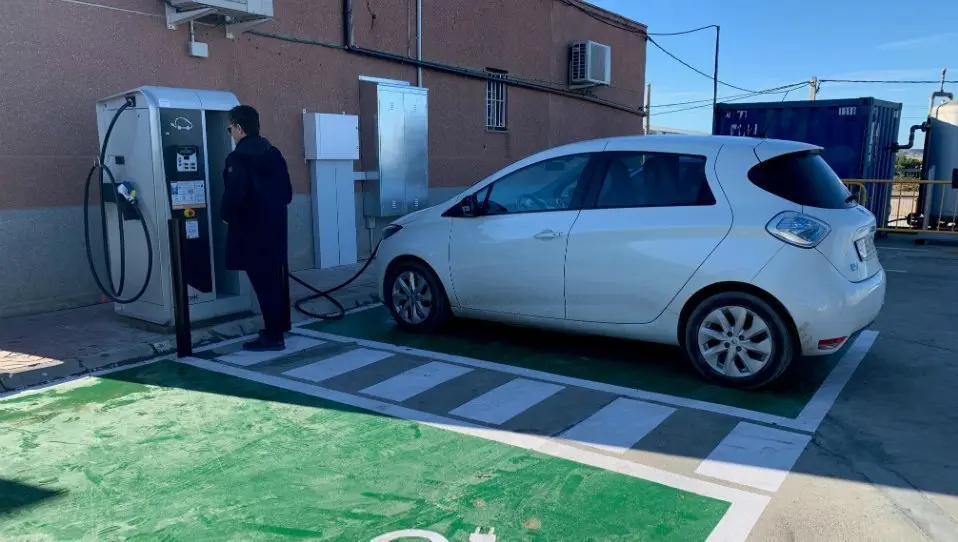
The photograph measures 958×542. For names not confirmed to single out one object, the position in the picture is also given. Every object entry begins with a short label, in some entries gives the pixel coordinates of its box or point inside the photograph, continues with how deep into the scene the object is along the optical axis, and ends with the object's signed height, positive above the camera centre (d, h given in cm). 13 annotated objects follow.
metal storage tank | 1459 +8
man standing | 591 -41
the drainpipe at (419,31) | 1183 +222
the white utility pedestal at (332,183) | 994 -26
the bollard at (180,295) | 595 -110
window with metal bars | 1434 +121
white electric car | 481 -61
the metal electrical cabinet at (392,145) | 1082 +32
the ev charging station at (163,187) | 636 -21
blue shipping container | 1345 +77
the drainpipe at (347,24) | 1031 +203
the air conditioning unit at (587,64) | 1669 +240
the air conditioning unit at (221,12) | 785 +172
